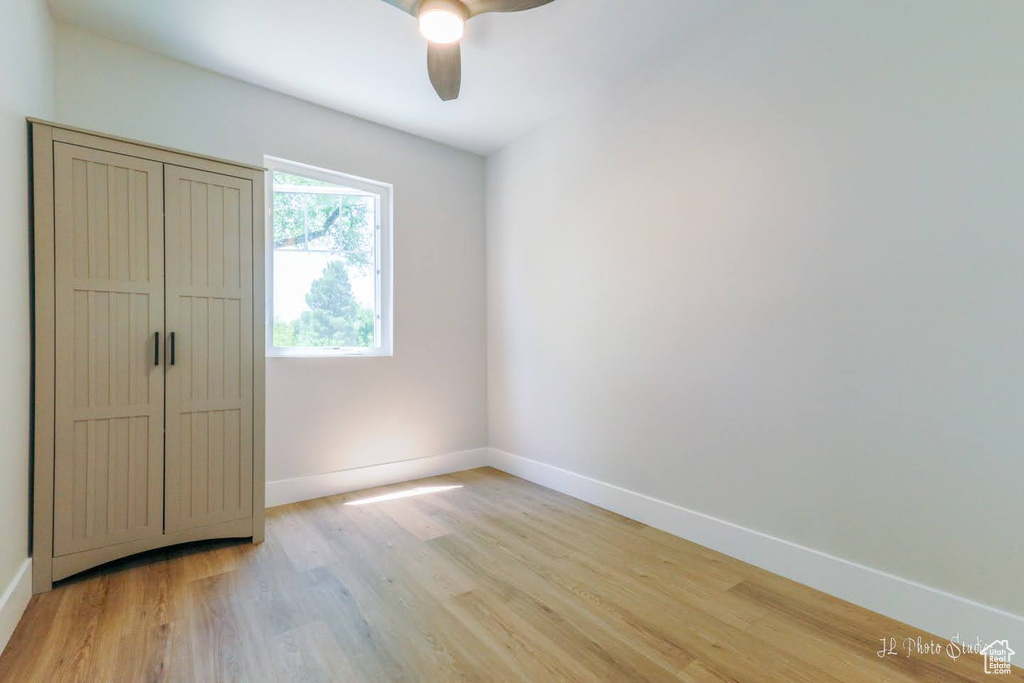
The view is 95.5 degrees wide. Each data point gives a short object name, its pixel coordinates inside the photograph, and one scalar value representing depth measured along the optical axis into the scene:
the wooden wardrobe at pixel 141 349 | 2.00
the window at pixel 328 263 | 3.15
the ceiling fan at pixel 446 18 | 1.93
